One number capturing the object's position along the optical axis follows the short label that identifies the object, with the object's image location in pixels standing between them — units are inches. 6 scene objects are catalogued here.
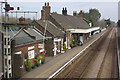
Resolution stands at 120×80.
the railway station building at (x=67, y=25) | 1467.8
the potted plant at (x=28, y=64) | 790.5
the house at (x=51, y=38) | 1160.8
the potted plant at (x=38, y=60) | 890.3
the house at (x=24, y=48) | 676.4
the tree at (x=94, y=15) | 4464.3
